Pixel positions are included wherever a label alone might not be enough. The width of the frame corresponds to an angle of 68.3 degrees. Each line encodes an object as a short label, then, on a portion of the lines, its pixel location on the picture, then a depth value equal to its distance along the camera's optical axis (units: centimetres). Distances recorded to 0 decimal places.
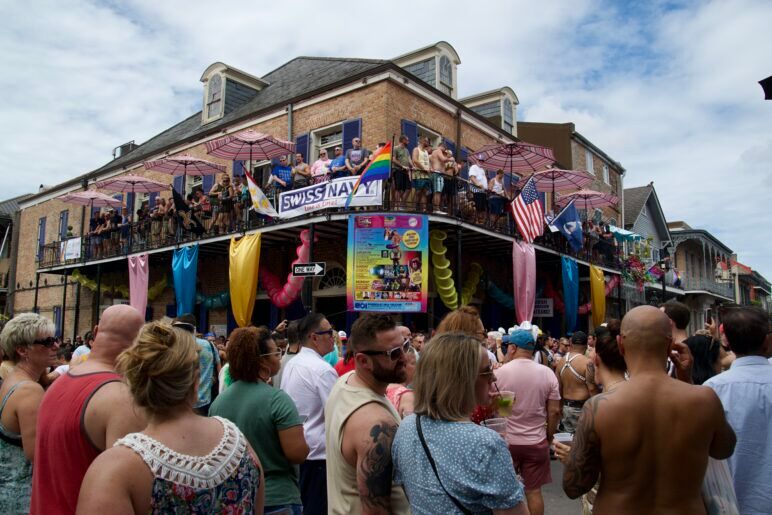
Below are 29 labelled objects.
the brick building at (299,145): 1408
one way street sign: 1031
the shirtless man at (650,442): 247
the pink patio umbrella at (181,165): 1502
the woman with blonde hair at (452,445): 198
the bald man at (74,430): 226
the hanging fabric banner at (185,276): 1450
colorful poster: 1158
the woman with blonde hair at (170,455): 169
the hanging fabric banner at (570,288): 1528
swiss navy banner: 1120
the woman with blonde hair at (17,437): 298
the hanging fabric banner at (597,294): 1644
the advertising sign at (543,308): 1694
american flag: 1331
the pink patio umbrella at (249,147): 1360
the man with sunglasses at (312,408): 399
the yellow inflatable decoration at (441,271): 1263
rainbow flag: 1108
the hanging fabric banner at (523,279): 1344
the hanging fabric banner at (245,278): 1302
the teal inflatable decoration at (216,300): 1639
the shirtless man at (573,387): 605
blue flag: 1502
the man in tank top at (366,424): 232
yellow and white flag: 1255
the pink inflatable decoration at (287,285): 1271
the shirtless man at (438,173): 1217
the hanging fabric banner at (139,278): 1625
